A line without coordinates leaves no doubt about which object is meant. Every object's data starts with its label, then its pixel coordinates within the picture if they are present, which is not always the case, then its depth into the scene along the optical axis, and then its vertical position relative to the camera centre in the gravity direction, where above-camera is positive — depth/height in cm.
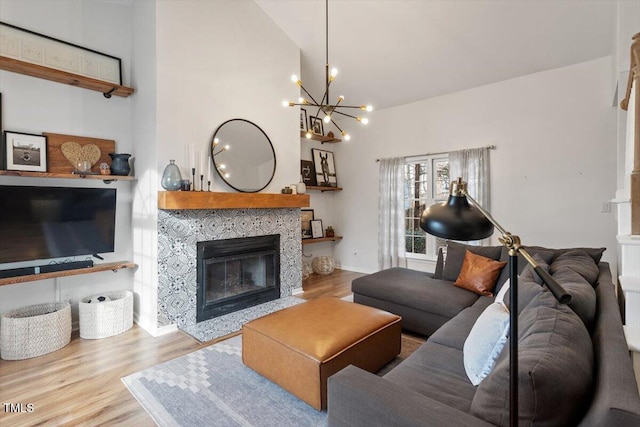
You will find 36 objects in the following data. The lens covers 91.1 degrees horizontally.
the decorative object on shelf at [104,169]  314 +42
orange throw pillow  307 -65
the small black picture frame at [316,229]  576 -34
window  500 +27
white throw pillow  147 -65
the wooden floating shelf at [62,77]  267 +124
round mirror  363 +68
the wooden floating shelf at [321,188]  555 +40
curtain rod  441 +89
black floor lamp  85 -6
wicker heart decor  307 +59
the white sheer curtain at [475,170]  443 +58
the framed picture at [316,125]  573 +157
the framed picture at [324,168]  586 +82
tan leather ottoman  190 -89
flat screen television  271 -10
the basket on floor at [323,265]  562 -98
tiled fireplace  315 -34
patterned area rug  187 -123
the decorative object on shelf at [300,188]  443 +31
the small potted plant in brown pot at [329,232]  599 -42
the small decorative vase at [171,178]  305 +32
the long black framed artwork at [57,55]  278 +151
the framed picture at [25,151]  275 +54
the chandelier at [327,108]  290 +96
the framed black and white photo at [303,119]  549 +161
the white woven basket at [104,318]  298 -103
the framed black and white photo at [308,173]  560 +68
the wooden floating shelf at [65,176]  266 +33
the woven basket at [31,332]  258 -103
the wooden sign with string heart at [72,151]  300 +60
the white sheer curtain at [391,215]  534 -9
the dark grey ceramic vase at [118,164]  321 +48
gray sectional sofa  92 -55
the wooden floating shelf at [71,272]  259 -56
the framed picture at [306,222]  561 -21
